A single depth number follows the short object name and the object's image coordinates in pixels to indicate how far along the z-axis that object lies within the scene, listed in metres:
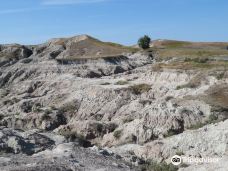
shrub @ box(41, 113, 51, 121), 32.31
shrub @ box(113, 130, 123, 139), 25.77
